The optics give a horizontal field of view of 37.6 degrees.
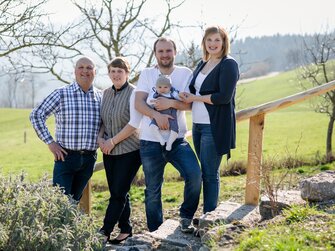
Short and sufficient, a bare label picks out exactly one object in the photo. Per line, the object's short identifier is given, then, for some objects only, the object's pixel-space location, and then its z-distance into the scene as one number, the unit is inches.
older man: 179.5
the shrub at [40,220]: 125.6
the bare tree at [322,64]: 603.2
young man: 164.4
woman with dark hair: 174.9
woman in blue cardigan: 159.5
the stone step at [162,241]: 156.3
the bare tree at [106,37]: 409.8
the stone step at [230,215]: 161.0
